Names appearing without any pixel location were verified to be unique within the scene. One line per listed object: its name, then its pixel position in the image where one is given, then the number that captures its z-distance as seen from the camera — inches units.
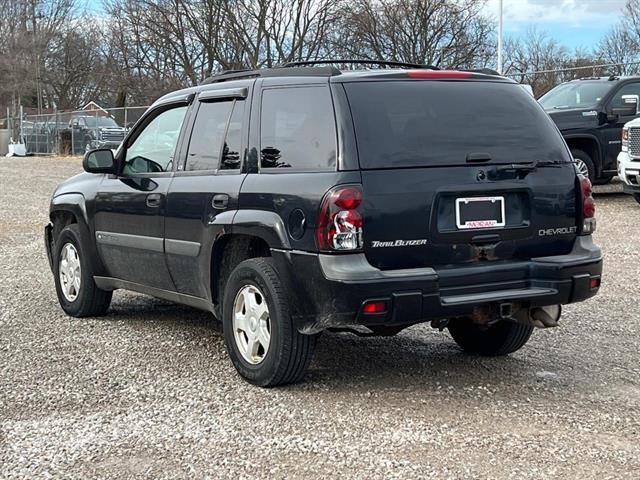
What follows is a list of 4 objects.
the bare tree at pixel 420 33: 1873.8
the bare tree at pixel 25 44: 2369.6
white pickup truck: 519.5
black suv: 179.0
